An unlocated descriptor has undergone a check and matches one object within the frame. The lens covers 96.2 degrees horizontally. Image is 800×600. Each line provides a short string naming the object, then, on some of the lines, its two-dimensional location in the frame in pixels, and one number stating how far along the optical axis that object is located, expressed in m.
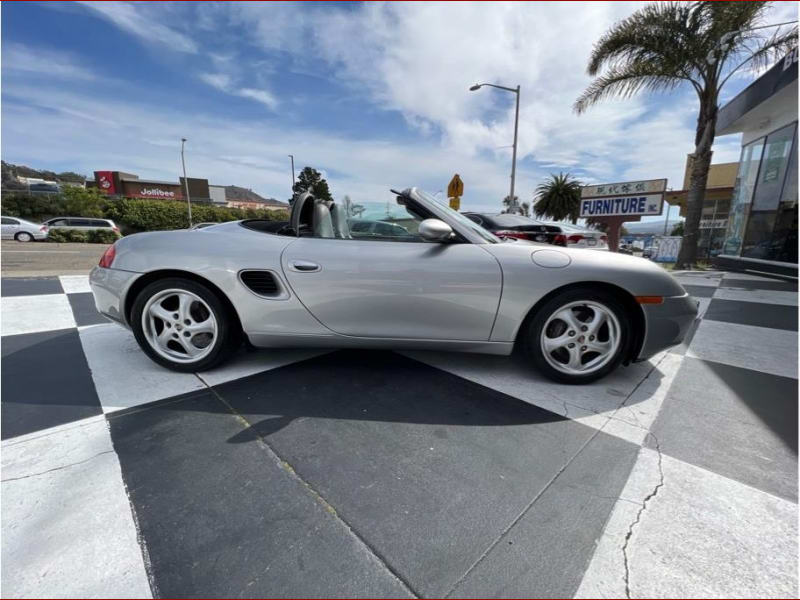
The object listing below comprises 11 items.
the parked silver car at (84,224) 19.88
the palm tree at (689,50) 7.47
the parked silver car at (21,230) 18.09
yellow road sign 9.52
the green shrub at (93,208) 27.19
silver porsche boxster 2.15
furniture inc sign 8.77
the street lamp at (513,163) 13.66
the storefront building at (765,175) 7.59
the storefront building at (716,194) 21.30
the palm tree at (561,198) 33.40
